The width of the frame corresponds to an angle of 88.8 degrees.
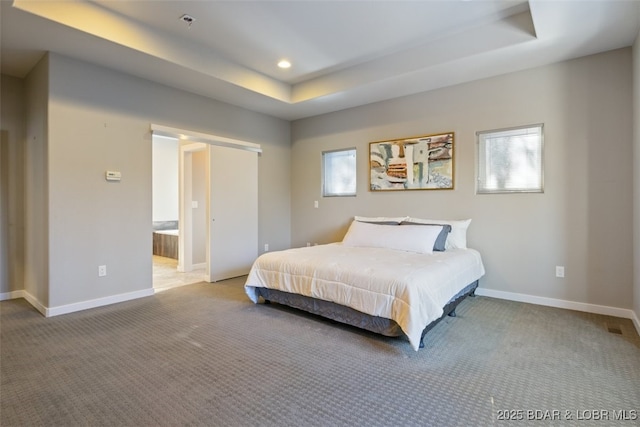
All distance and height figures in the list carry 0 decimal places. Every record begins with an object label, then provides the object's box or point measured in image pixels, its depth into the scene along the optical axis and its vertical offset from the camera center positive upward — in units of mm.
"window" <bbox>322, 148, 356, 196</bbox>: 5246 +611
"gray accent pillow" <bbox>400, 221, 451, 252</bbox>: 3703 -348
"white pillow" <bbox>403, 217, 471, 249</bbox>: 3895 -295
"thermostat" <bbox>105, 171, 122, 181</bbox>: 3600 +374
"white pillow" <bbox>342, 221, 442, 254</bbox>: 3682 -328
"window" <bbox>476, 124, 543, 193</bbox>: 3646 +578
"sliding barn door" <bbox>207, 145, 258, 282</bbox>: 4781 -43
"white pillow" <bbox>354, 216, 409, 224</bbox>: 4368 -136
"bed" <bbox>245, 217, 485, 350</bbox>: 2488 -592
